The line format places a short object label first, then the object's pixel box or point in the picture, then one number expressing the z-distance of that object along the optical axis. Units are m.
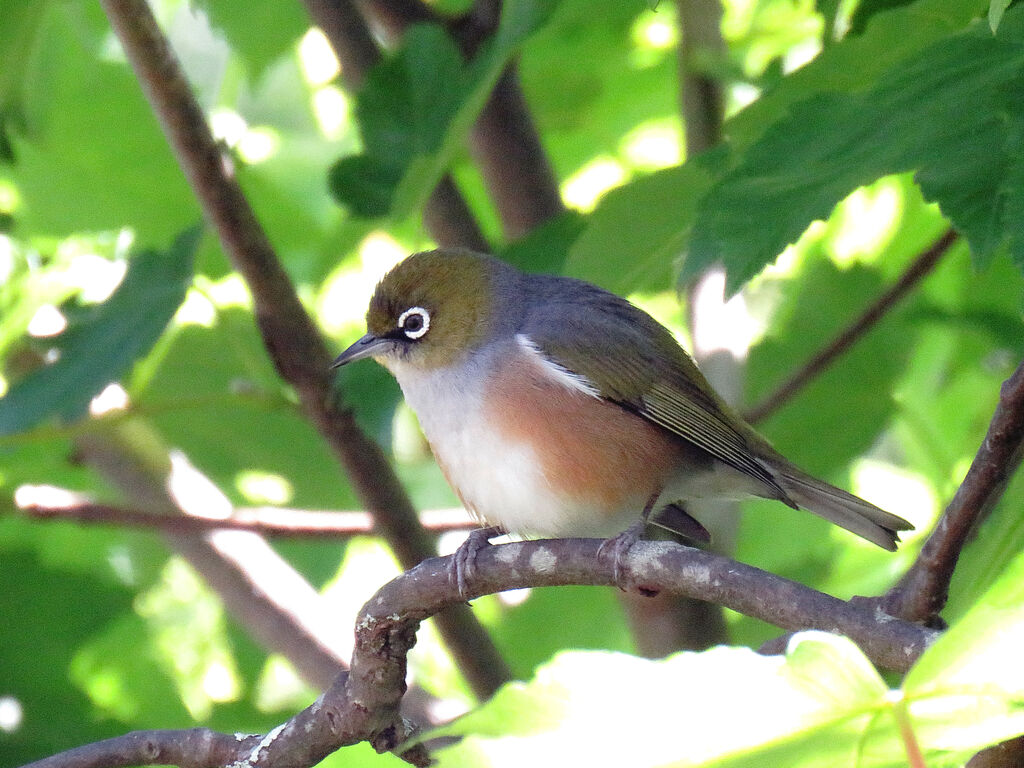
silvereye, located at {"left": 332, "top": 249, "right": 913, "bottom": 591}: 7.36
